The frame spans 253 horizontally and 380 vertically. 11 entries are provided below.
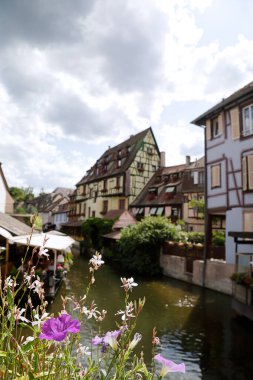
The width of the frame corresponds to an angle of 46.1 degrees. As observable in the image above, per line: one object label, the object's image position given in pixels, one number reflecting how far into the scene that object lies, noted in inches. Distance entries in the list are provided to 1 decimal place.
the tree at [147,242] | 878.4
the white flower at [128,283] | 71.8
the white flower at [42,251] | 72.0
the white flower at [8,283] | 63.4
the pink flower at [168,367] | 57.6
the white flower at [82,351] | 70.1
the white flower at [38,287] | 69.3
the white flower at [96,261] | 73.1
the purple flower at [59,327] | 54.1
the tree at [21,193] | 2753.4
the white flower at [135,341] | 64.1
